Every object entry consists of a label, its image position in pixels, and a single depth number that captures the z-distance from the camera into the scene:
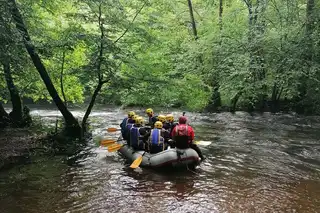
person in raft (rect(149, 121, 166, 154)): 9.57
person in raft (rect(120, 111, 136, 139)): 11.34
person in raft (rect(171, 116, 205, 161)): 9.31
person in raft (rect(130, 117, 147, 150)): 10.20
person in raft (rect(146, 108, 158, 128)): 12.24
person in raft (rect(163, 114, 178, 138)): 10.91
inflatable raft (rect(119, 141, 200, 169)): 9.09
